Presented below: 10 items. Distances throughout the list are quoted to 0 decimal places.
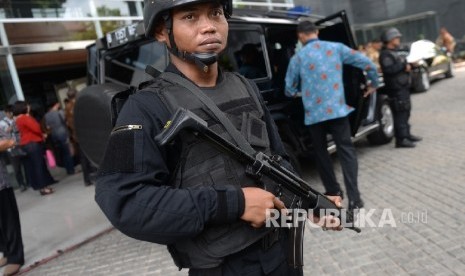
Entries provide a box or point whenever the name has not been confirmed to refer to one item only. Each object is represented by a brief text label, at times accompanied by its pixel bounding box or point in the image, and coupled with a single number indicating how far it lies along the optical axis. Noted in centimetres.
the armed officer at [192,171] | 117
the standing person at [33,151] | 637
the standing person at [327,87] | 374
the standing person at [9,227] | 361
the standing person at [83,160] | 638
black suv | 395
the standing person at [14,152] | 388
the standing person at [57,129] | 753
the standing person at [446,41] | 1417
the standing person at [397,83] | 539
